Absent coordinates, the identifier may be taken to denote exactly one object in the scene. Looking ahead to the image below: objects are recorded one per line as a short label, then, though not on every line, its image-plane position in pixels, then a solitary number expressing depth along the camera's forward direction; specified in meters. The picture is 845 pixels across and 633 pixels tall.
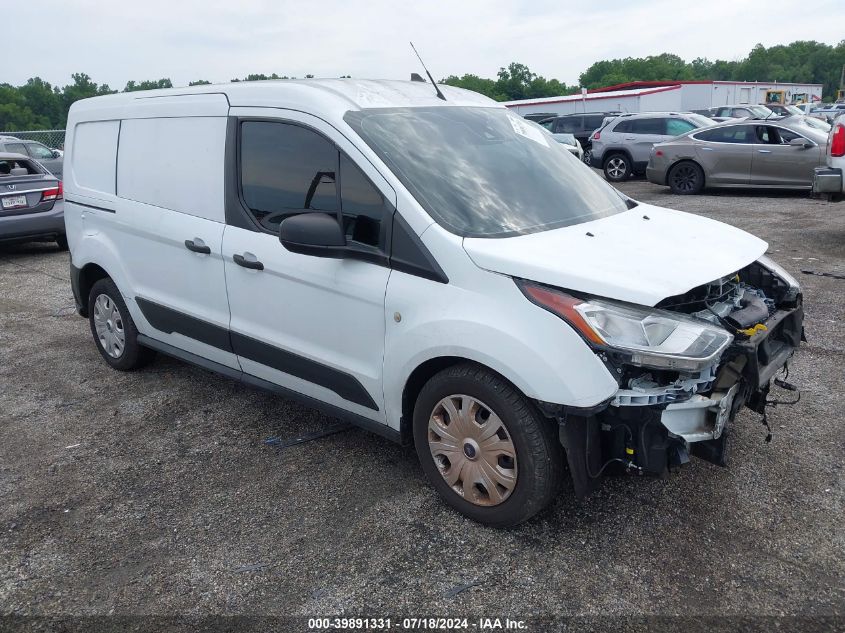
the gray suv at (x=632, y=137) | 17.66
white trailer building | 37.97
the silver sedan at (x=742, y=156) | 13.32
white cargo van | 2.88
